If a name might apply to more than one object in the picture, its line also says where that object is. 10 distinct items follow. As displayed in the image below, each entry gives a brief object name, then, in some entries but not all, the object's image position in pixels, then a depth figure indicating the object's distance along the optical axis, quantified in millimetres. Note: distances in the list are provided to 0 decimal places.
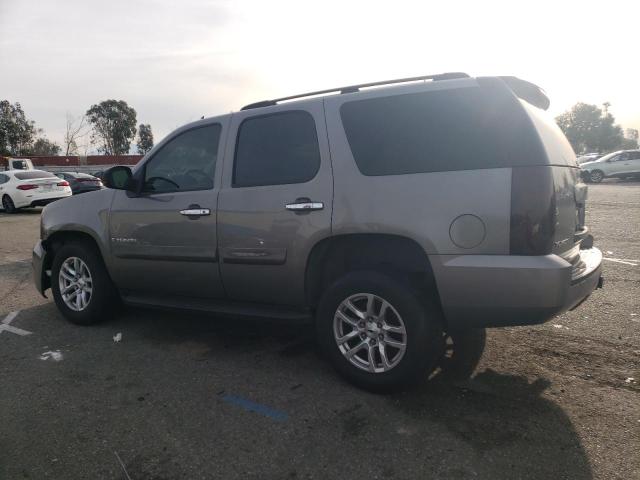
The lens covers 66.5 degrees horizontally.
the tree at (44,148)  61931
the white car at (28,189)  16406
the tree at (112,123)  65738
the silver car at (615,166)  26109
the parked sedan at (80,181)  22031
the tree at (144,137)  72625
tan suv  2727
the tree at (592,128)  72125
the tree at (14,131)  52125
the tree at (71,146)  58094
